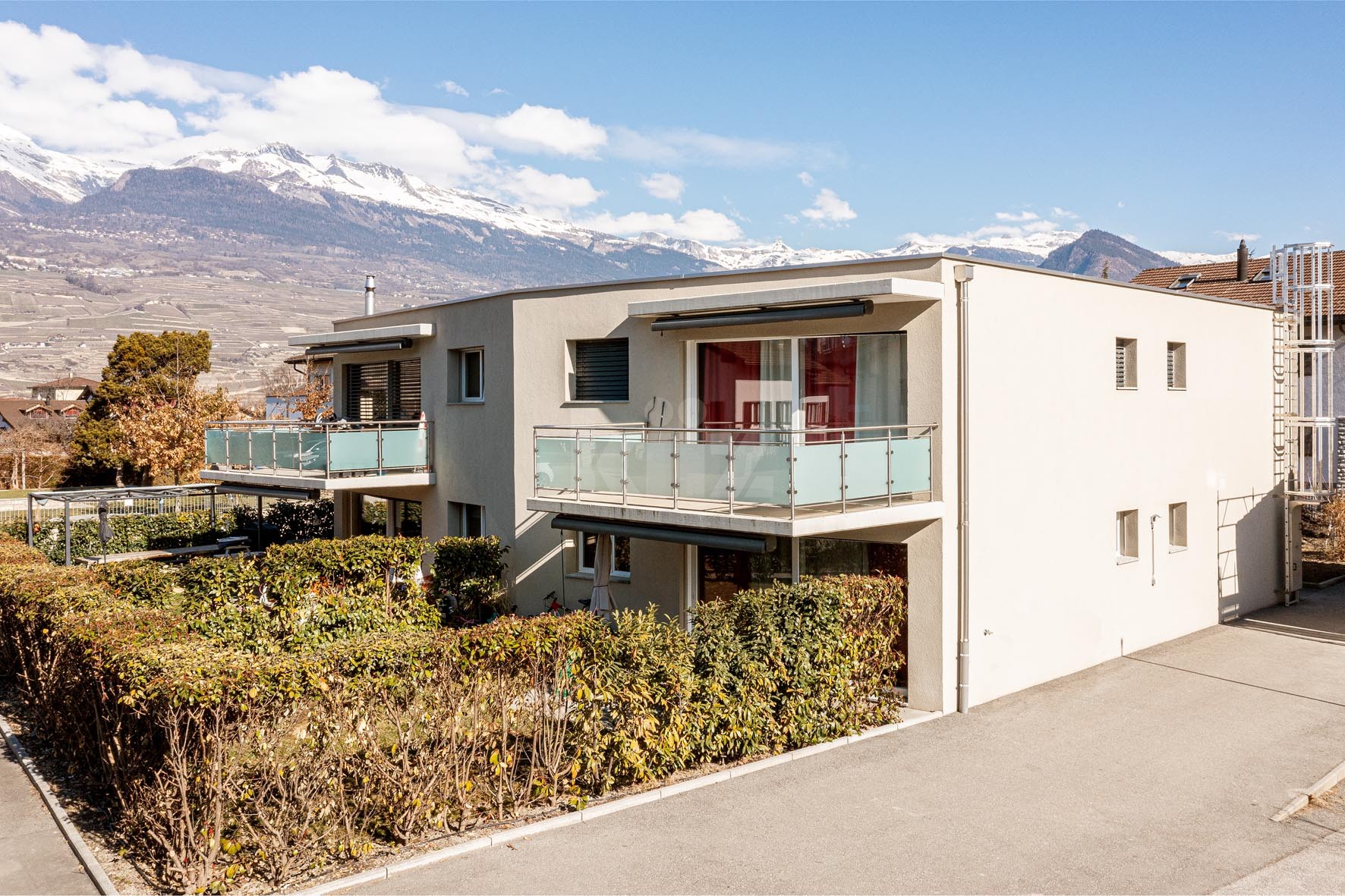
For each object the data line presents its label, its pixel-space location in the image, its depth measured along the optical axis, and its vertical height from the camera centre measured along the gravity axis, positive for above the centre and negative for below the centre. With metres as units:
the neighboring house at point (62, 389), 94.56 +4.06
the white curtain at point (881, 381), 12.80 +0.51
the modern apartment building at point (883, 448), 12.32 -0.37
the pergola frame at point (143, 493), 19.70 -1.41
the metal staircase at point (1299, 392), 18.64 +0.43
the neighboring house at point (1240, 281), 26.36 +4.30
